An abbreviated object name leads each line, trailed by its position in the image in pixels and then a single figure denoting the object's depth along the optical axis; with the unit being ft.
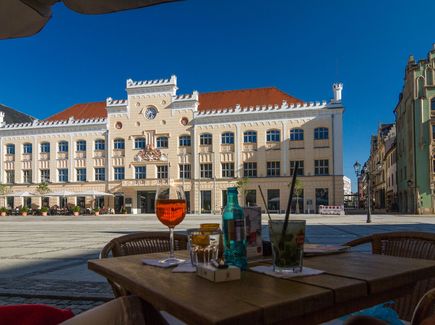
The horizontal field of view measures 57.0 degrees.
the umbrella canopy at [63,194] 132.79
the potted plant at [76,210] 127.54
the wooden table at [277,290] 3.62
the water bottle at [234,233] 5.70
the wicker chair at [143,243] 8.83
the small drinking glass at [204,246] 5.65
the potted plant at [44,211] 129.18
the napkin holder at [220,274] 4.70
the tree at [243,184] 132.22
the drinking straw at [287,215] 5.14
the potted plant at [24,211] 131.03
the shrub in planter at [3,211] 133.35
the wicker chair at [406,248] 7.62
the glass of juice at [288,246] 5.15
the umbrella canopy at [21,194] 135.55
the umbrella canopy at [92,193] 133.65
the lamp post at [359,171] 79.15
